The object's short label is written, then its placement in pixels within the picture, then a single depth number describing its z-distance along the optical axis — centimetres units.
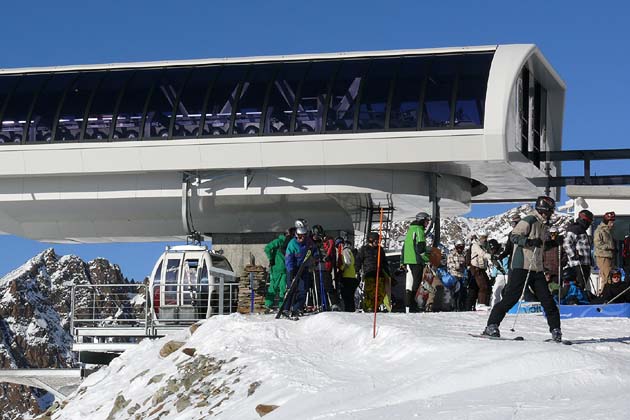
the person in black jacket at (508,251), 1898
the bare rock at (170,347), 2212
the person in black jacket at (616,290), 2453
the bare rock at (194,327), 2285
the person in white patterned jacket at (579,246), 2456
